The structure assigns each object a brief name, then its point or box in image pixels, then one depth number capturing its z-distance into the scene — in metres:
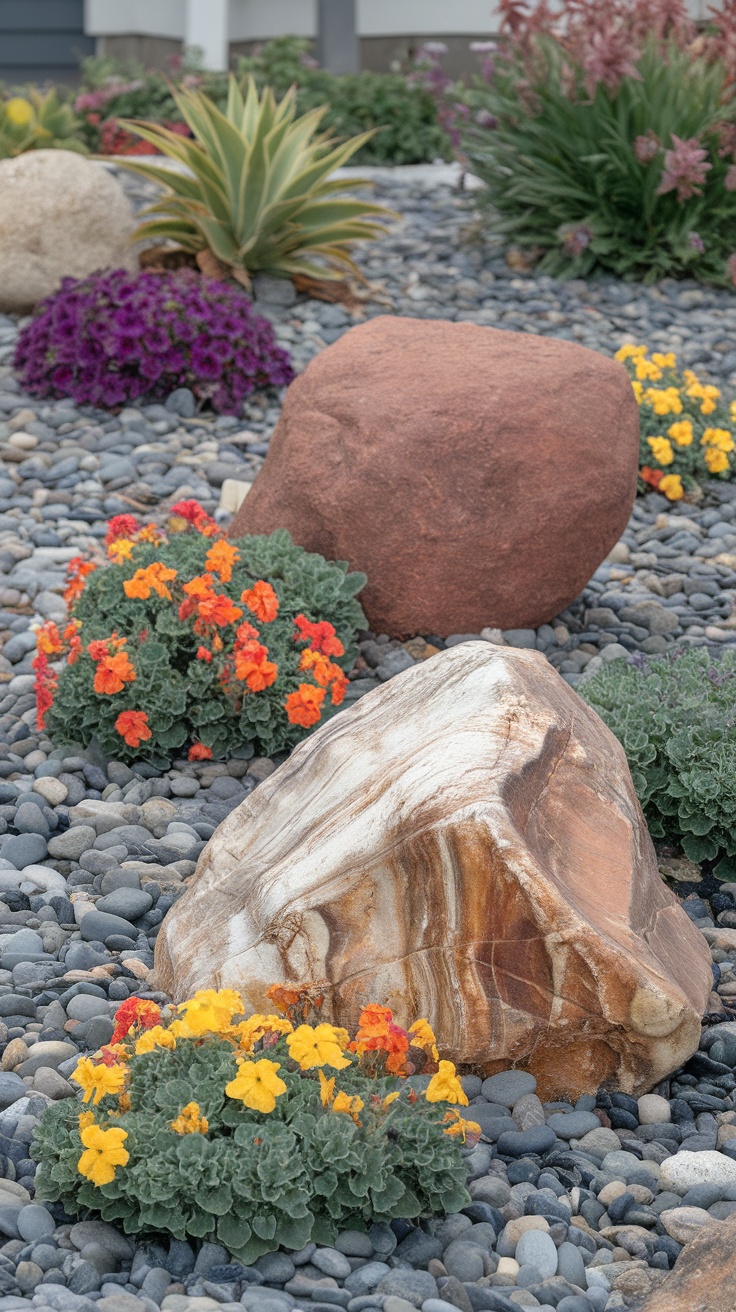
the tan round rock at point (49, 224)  7.41
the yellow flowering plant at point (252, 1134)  2.13
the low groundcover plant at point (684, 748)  3.39
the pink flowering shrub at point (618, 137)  7.91
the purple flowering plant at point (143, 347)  6.42
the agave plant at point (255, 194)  7.45
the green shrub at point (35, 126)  9.66
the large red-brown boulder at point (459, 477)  4.39
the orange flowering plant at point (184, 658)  3.82
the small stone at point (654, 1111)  2.60
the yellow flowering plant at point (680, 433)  5.96
